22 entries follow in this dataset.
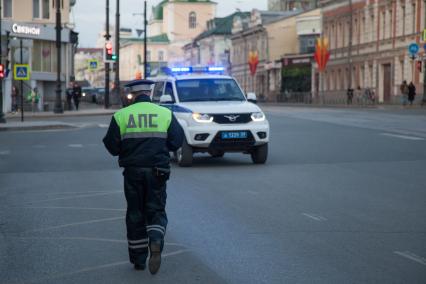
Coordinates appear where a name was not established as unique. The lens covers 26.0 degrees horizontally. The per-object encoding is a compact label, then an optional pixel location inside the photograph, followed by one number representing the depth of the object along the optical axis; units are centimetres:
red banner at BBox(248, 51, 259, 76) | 10172
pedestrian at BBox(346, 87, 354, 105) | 7319
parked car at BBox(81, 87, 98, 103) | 8850
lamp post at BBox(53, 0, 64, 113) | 4616
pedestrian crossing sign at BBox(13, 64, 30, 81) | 3716
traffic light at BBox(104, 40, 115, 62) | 5459
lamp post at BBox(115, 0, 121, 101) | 5816
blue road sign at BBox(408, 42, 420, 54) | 5600
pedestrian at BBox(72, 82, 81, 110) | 5772
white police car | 1769
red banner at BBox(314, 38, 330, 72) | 7775
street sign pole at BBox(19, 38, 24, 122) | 3766
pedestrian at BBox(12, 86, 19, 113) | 4934
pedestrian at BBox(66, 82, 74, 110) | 5641
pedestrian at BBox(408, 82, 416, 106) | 5934
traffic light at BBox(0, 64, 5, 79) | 3696
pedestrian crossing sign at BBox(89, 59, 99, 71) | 7384
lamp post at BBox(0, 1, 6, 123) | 3665
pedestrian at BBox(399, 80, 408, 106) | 5998
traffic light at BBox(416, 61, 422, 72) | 5734
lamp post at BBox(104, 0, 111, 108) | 5691
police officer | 767
